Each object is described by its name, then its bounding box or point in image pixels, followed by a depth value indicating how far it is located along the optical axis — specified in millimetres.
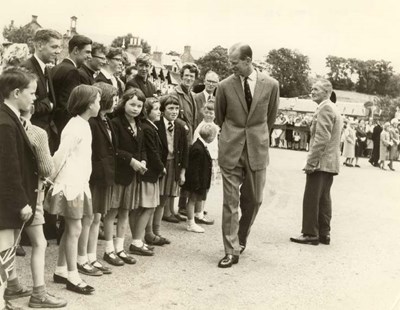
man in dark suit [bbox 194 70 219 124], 8203
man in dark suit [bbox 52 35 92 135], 5676
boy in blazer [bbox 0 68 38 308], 3621
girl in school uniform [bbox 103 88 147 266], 5340
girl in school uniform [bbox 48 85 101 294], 4391
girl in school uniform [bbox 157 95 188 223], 6523
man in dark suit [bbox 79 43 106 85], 6184
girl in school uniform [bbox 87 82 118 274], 4789
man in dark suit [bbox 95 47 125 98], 6320
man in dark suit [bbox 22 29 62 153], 5320
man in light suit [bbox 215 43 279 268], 5812
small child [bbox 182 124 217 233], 7121
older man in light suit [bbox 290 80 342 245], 7125
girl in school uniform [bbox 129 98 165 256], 5719
